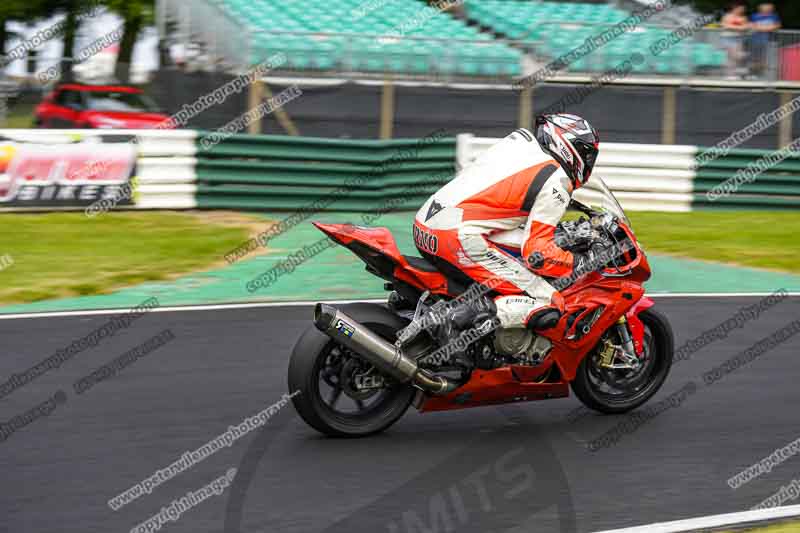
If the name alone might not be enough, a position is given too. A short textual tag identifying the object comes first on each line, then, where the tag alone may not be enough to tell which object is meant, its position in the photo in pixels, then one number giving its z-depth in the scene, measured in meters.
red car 16.03
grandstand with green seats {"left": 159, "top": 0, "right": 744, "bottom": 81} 16.95
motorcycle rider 6.34
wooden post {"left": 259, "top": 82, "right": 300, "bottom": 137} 14.95
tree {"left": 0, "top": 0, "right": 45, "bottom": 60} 24.58
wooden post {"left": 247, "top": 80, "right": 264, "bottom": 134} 14.87
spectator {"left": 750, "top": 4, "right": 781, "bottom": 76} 18.69
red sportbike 6.18
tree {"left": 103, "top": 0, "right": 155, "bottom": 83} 24.81
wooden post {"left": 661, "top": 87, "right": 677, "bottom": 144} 16.50
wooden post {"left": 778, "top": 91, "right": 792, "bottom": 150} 16.59
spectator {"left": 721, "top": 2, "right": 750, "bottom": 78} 18.69
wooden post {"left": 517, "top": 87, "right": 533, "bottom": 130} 15.73
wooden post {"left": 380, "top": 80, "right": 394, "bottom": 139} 15.39
